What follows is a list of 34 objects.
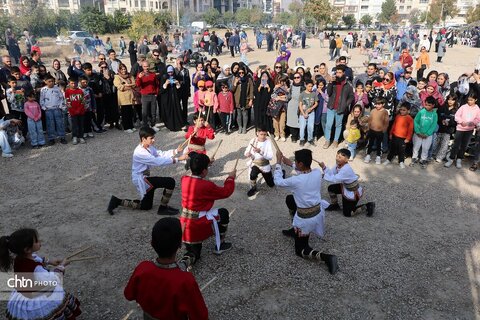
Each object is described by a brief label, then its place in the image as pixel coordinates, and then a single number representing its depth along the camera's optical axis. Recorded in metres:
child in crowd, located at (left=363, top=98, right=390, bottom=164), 7.96
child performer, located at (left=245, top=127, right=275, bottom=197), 6.69
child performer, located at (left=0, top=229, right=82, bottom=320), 3.14
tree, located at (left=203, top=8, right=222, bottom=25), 74.69
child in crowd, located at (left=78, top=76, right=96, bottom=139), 9.08
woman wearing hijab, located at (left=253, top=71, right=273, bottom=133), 9.51
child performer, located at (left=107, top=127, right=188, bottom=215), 5.59
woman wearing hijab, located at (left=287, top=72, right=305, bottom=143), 9.01
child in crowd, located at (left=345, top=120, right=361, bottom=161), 8.08
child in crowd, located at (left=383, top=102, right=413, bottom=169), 7.76
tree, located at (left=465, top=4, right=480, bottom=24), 56.25
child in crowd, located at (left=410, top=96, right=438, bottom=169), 7.59
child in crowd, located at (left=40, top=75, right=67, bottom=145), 8.59
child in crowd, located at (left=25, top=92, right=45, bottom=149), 8.48
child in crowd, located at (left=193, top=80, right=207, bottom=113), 9.38
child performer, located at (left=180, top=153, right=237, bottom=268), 4.34
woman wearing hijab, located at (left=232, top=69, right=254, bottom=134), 9.55
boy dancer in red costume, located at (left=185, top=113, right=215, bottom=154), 6.88
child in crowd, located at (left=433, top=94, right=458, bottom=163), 7.88
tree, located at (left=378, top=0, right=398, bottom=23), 79.88
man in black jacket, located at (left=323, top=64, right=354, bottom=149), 8.47
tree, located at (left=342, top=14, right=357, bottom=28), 63.91
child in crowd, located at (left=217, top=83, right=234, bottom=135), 9.49
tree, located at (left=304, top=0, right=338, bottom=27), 41.33
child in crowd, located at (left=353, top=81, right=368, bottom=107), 8.55
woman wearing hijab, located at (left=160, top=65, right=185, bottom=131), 9.91
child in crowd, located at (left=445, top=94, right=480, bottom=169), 7.50
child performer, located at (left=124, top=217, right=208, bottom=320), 2.73
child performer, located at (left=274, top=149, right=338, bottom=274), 4.61
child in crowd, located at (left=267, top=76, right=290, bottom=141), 9.20
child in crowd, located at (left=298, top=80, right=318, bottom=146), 8.77
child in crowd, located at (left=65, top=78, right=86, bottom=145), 8.75
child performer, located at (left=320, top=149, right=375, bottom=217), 5.72
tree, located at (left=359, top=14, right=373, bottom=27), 70.97
